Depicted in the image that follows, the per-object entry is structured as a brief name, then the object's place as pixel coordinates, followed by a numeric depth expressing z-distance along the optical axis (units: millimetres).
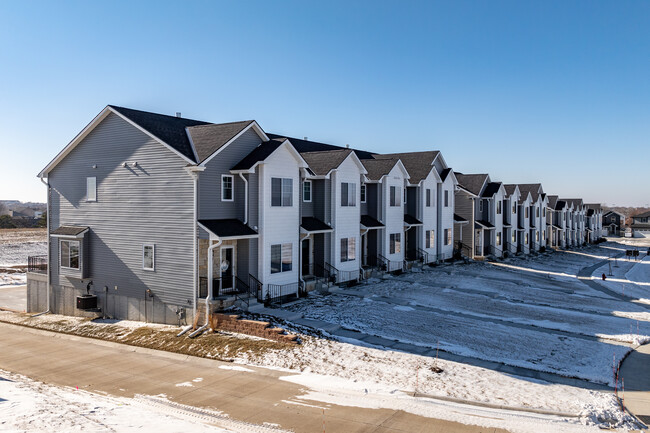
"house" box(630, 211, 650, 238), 118250
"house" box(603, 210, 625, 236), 117375
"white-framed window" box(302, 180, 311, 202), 28516
